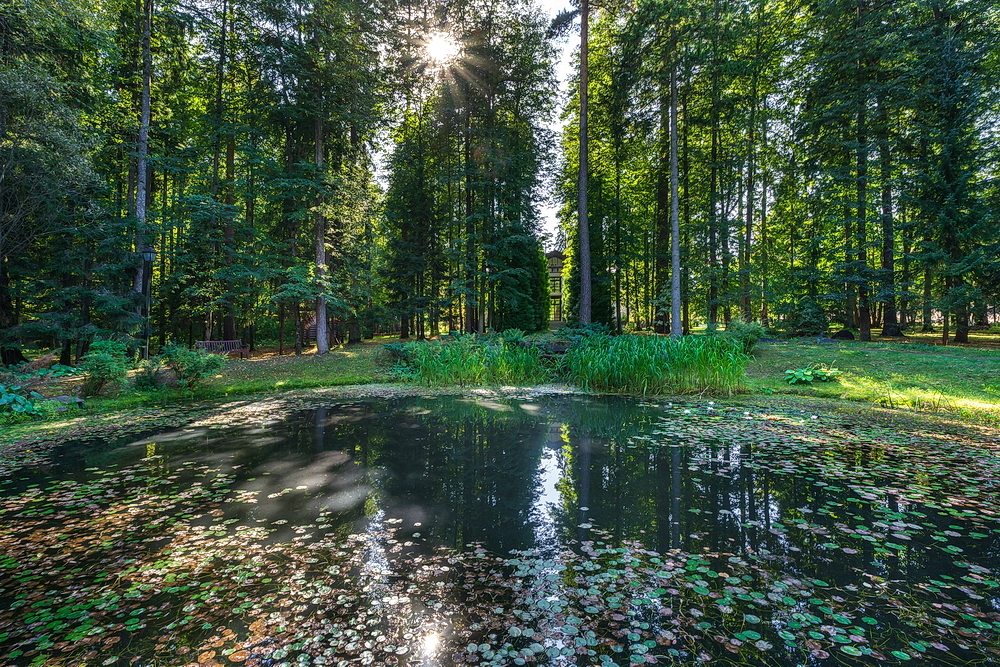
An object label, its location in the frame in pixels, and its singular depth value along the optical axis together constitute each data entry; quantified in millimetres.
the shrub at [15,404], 6569
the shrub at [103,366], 7688
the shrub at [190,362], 8359
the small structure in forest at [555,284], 35594
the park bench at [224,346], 14195
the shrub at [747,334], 11602
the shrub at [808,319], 14702
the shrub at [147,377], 8680
